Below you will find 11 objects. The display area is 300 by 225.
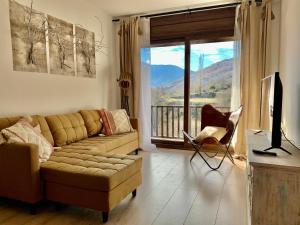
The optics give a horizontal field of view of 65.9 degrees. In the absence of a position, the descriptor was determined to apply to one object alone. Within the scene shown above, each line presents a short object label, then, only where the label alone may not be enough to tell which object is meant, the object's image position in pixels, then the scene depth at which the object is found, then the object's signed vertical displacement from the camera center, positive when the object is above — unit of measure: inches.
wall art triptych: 114.7 +29.5
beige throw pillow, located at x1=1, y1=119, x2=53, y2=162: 89.0 -16.1
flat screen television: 68.1 -4.8
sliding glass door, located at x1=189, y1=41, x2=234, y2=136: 165.8 +15.6
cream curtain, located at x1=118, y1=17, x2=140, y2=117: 177.6 +29.7
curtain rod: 155.2 +61.0
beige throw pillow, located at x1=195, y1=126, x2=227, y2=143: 140.1 -23.3
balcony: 189.9 -23.1
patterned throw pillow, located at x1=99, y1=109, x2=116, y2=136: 148.4 -17.4
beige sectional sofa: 79.4 -29.2
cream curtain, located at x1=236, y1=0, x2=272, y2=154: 144.5 +23.3
